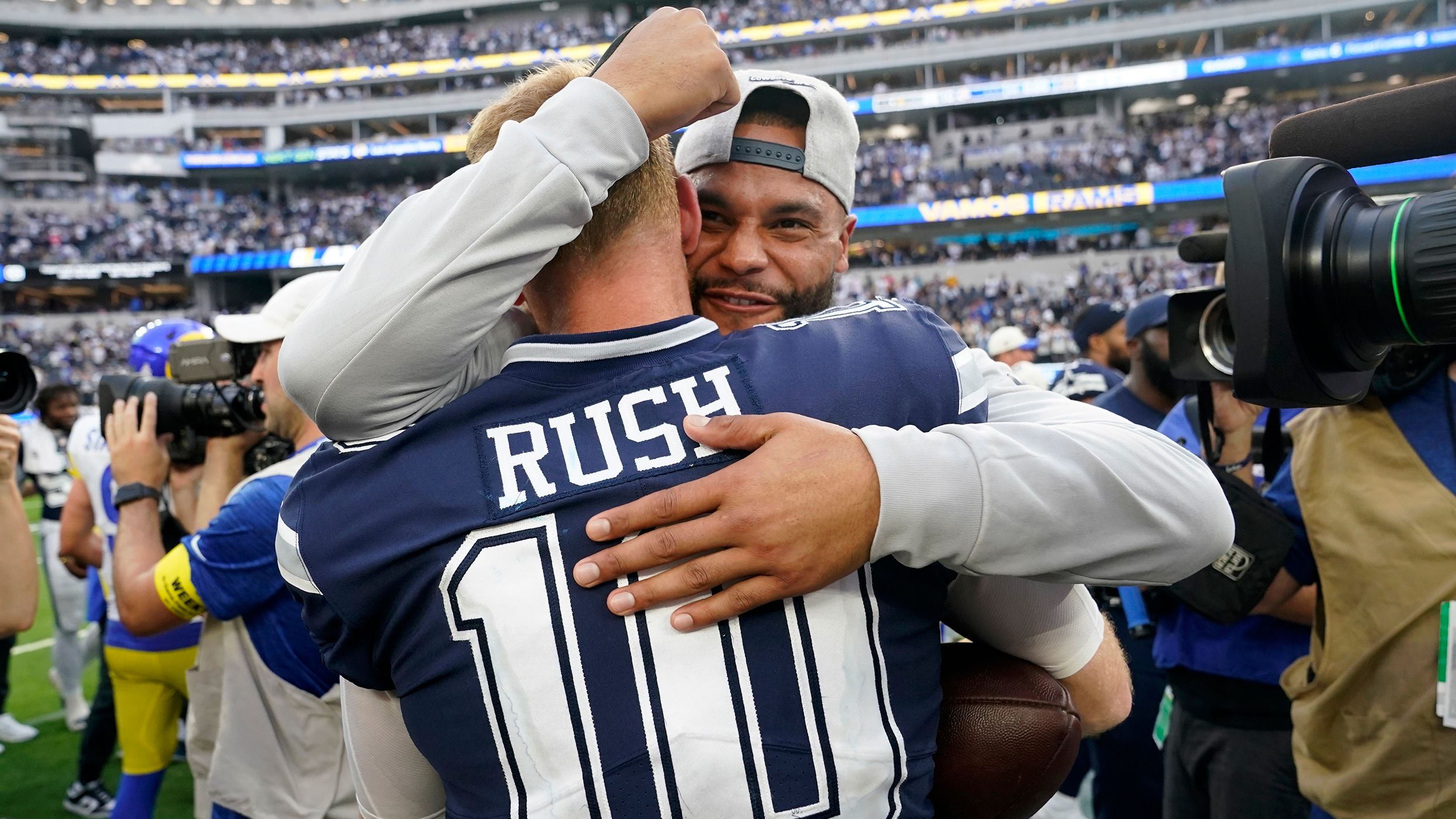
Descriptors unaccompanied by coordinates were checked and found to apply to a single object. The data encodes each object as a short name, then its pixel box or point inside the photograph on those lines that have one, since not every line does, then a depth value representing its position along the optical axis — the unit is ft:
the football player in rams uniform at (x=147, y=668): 11.65
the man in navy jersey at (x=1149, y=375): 12.35
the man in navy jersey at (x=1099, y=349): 16.97
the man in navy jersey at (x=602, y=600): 3.40
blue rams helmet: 13.28
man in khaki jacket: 5.74
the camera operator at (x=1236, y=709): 8.36
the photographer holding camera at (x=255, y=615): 8.43
